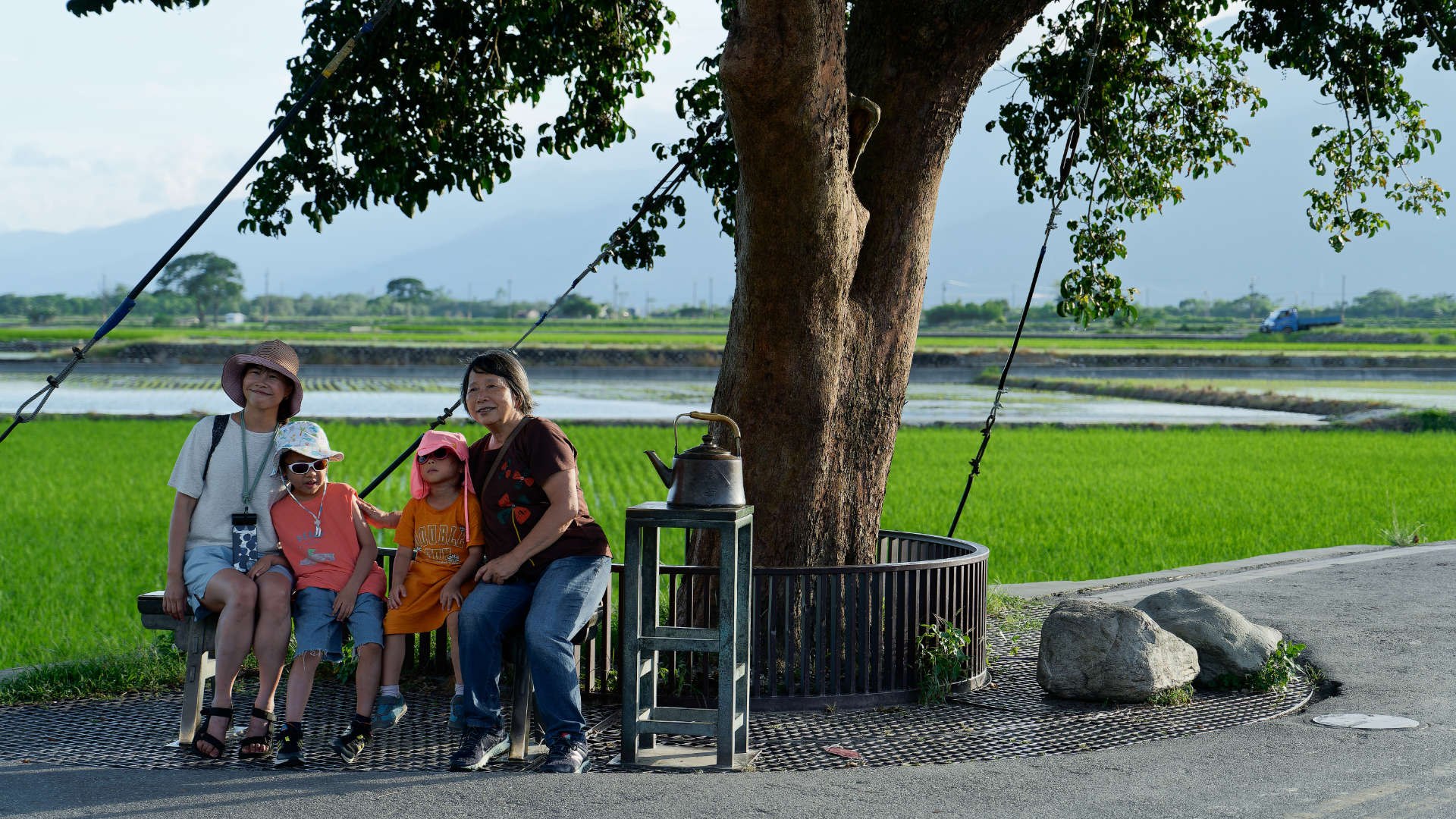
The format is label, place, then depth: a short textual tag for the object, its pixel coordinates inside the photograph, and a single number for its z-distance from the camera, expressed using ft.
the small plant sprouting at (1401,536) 36.94
